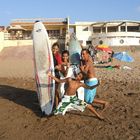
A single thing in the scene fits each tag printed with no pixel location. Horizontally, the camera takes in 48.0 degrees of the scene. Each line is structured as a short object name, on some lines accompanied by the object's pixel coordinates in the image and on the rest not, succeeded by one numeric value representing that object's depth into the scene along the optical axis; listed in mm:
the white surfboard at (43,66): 3346
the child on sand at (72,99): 3015
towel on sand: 3020
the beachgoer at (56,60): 3365
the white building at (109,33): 20728
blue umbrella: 10503
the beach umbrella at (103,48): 11442
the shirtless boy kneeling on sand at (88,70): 3179
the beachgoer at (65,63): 3239
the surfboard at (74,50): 3570
